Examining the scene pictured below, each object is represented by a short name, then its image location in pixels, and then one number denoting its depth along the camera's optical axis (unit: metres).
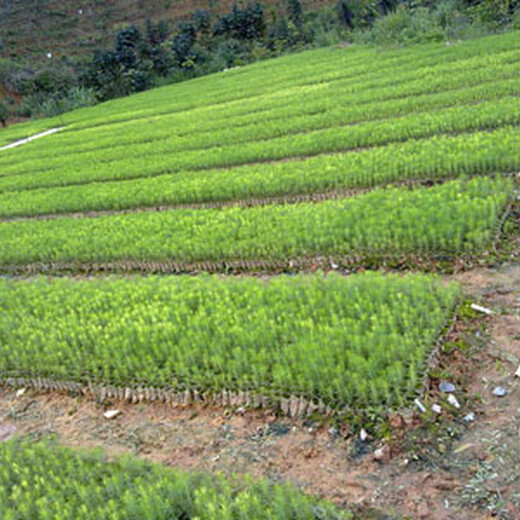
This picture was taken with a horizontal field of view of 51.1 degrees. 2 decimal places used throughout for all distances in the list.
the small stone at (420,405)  4.72
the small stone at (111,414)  5.94
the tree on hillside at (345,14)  49.50
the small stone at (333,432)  4.82
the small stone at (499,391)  4.84
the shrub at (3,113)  42.41
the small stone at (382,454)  4.42
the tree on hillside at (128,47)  49.38
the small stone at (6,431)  6.04
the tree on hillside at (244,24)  55.94
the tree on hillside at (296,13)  54.50
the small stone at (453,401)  4.80
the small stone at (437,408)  4.75
